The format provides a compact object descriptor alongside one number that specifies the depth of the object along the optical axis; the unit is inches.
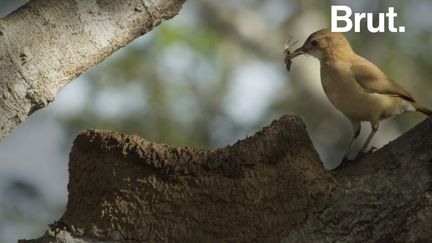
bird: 418.3
